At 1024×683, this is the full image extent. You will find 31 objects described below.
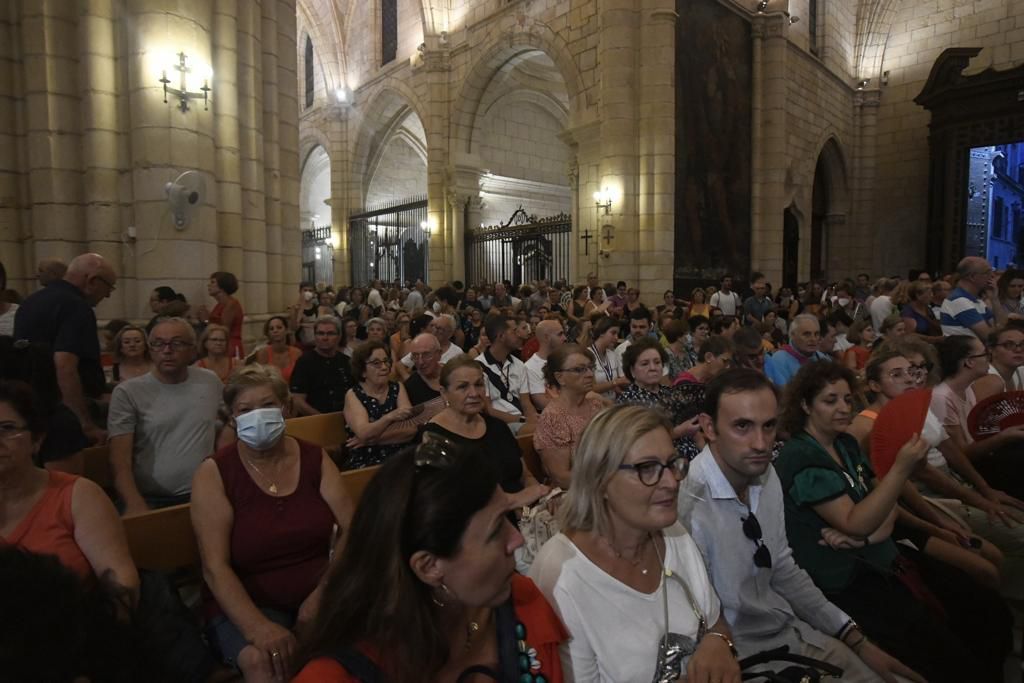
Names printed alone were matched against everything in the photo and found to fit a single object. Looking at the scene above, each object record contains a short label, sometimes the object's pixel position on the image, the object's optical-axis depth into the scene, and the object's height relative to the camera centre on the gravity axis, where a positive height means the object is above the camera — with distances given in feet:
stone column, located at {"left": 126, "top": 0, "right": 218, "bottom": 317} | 19.40 +5.36
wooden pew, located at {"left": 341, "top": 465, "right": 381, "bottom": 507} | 9.75 -2.99
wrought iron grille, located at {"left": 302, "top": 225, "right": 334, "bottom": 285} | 75.87 +6.15
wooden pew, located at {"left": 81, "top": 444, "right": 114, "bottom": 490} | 11.10 -3.09
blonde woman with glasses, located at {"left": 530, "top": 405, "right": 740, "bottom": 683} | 5.48 -2.70
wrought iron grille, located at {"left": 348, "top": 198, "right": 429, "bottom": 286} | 61.36 +6.27
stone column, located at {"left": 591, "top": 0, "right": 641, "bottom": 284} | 37.96 +11.46
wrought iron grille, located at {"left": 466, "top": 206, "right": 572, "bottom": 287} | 48.57 +4.49
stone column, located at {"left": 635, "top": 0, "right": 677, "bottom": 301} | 37.73 +9.98
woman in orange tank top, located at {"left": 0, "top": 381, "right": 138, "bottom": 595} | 6.18 -2.22
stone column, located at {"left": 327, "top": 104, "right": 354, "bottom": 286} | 66.13 +13.13
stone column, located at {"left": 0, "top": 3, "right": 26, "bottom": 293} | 19.39 +4.64
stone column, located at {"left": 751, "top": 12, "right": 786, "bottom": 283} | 46.24 +12.25
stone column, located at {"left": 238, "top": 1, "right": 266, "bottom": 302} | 22.81 +6.66
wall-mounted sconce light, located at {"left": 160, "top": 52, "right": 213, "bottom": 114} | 19.61 +7.44
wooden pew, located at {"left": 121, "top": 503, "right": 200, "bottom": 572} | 7.77 -3.22
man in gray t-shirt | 10.25 -2.15
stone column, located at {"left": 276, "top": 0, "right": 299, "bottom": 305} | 25.79 +6.00
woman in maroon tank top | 6.91 -2.97
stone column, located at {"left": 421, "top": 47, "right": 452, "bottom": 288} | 52.21 +15.93
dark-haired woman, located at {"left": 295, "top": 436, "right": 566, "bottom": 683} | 4.08 -2.02
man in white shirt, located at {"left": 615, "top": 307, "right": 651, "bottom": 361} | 20.48 -0.89
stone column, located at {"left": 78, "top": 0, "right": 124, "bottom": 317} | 19.24 +5.74
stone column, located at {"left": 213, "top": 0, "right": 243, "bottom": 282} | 21.52 +6.49
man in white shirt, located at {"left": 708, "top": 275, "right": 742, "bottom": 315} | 37.60 +0.00
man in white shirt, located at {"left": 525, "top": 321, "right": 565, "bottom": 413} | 16.43 -1.63
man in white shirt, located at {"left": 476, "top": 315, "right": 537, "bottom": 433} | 15.83 -2.11
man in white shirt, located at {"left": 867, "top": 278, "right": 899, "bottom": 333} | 25.23 -0.44
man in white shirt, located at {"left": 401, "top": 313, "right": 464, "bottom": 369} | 18.31 -0.90
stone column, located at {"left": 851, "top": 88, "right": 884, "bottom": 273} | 59.72 +11.16
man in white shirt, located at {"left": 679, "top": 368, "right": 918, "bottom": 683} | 6.97 -2.98
